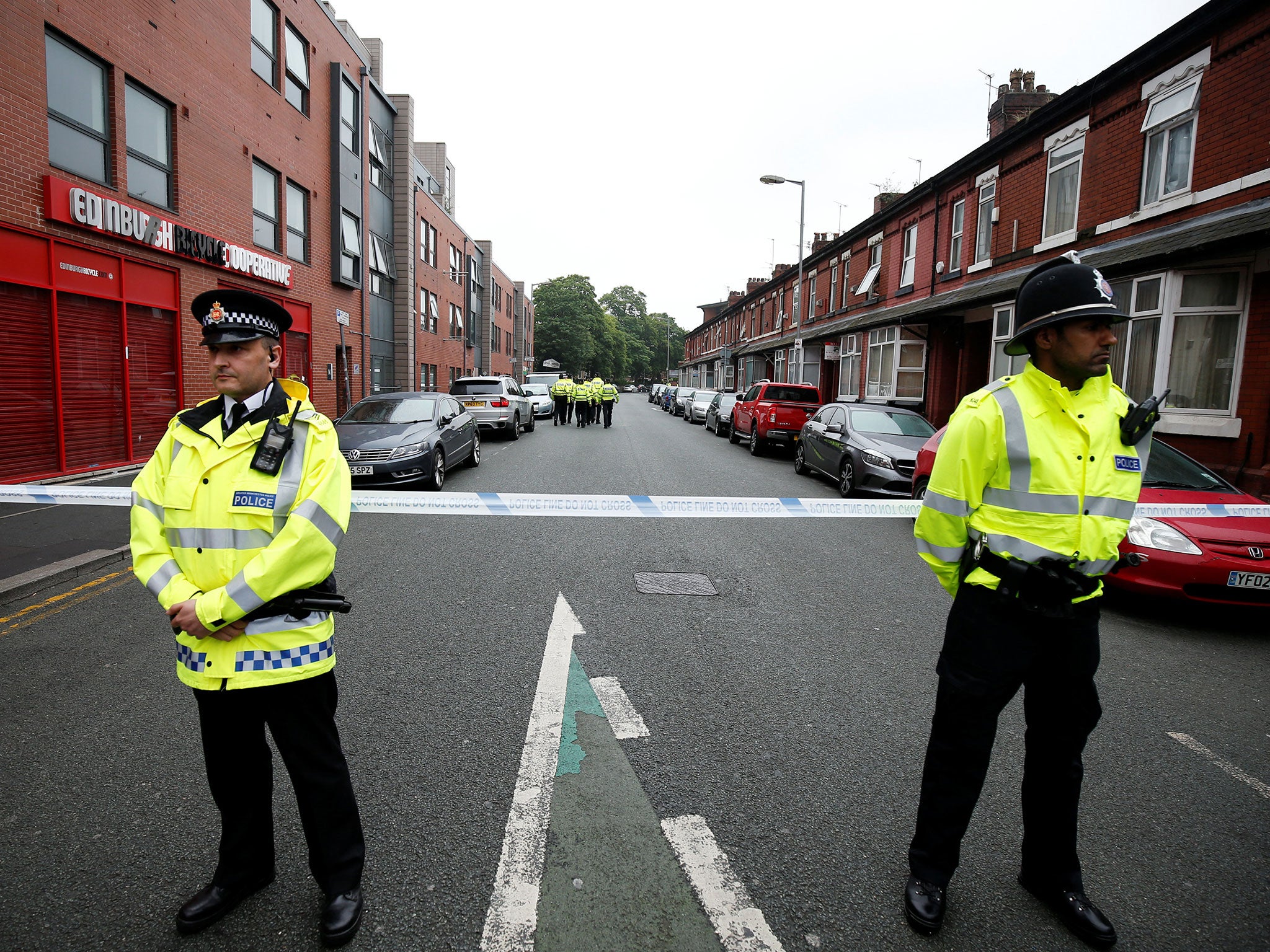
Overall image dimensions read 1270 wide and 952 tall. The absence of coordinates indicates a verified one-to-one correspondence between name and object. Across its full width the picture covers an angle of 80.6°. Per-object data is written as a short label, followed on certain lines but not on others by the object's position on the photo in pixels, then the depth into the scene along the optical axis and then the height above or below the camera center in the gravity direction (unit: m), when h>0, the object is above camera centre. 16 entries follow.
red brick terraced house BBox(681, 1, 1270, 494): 10.59 +3.35
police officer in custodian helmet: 2.33 -0.49
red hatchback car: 5.28 -1.06
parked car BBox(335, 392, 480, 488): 10.78 -0.92
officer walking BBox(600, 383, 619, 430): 26.19 -0.43
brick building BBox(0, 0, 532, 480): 10.38 +3.04
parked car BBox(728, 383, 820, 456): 17.45 -0.43
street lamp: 25.86 +7.30
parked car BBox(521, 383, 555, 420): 31.12 -0.70
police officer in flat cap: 2.18 -0.60
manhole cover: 6.23 -1.66
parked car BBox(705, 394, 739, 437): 24.17 -0.69
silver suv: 20.61 -0.53
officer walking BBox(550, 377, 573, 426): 28.22 -0.49
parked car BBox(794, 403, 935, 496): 10.77 -0.75
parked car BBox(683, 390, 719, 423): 31.56 -0.58
